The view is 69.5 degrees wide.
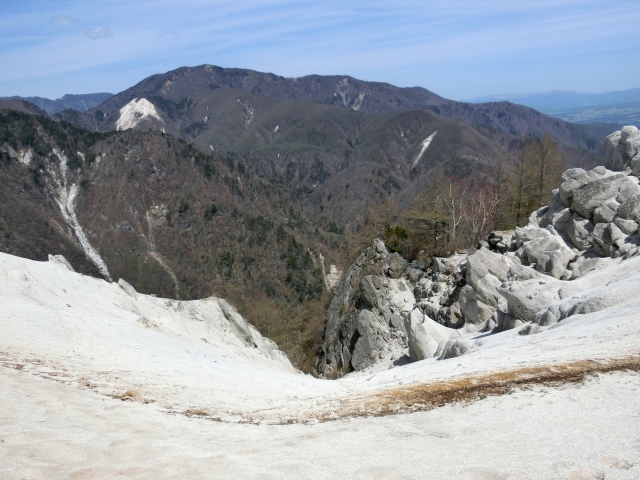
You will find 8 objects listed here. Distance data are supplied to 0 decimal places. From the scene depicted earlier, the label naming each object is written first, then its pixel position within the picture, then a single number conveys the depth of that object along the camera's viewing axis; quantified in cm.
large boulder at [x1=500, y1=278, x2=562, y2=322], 2223
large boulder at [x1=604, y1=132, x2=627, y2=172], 3322
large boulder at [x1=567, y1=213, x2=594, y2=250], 2917
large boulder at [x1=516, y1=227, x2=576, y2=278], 2791
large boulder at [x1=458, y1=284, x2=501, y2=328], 2786
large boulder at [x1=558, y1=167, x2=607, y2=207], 3134
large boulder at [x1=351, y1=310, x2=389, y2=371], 3559
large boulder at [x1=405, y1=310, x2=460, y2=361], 2605
